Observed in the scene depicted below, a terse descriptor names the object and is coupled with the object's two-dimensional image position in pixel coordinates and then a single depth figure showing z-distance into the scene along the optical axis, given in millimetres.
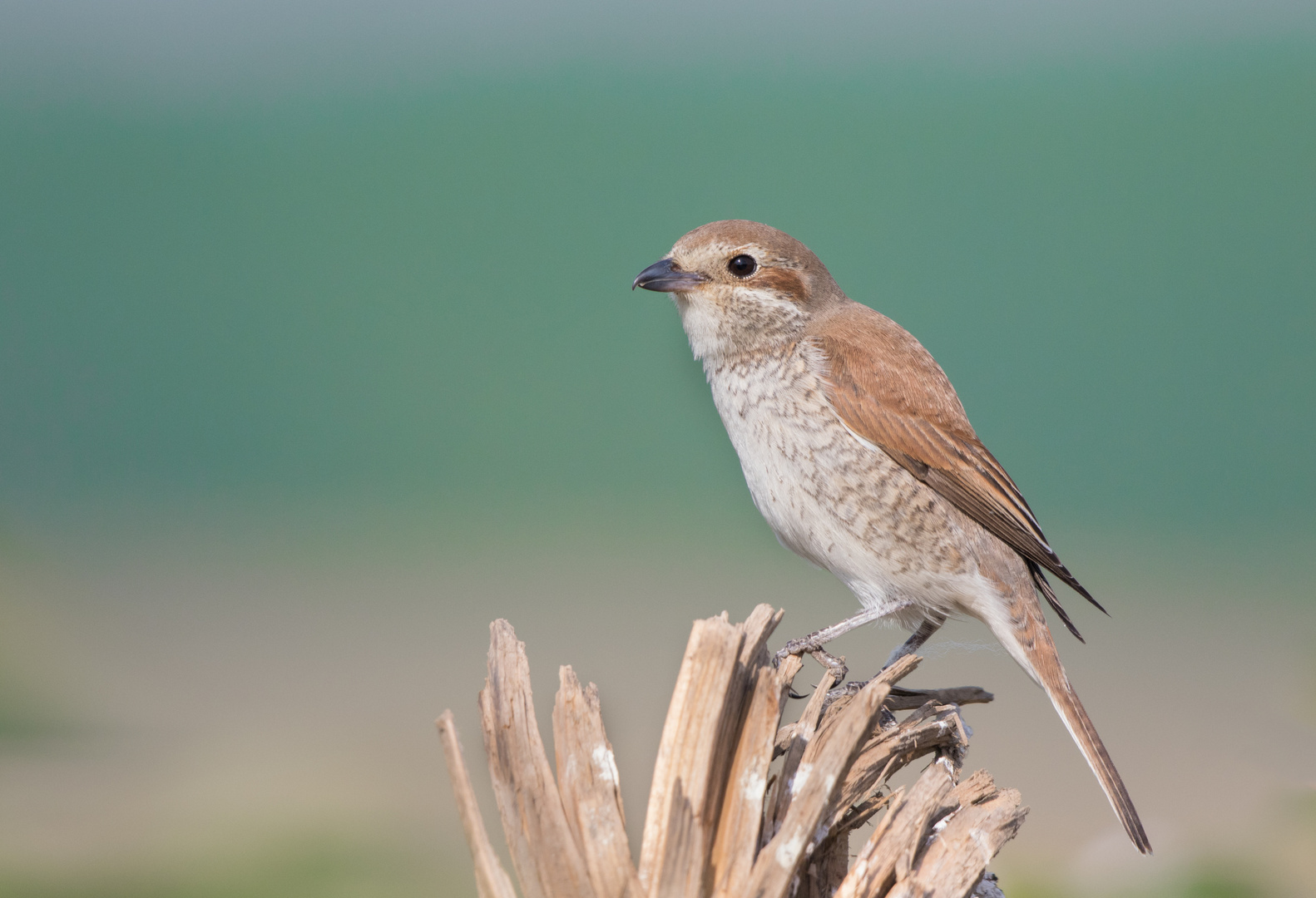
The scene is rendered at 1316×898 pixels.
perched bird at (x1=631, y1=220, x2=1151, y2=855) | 5922
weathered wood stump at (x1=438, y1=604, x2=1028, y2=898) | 5827
